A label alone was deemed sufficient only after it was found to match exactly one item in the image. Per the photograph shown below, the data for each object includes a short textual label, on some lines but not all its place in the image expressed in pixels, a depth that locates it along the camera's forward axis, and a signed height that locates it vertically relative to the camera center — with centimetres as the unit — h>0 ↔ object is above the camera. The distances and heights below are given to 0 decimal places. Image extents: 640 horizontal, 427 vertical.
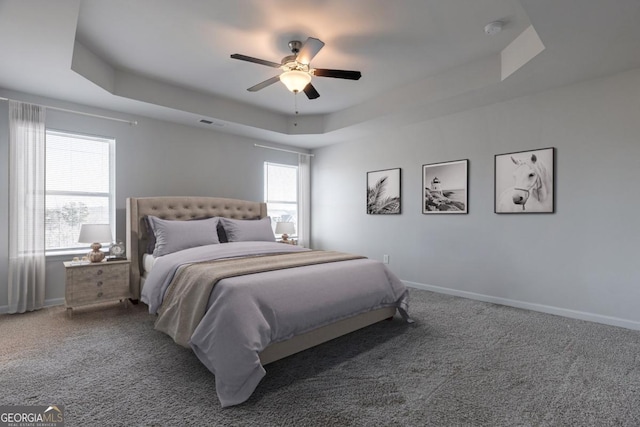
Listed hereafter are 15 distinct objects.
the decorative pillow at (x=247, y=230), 427 -24
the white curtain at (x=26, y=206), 346 +6
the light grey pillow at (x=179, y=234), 368 -26
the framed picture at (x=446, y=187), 426 +36
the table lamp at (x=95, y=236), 354 -27
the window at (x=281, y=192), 584 +39
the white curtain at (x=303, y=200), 618 +24
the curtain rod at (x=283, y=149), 561 +114
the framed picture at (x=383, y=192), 502 +34
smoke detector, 270 +157
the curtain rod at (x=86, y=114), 362 +118
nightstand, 343 -78
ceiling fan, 271 +125
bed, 201 -64
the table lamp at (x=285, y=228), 532 -25
